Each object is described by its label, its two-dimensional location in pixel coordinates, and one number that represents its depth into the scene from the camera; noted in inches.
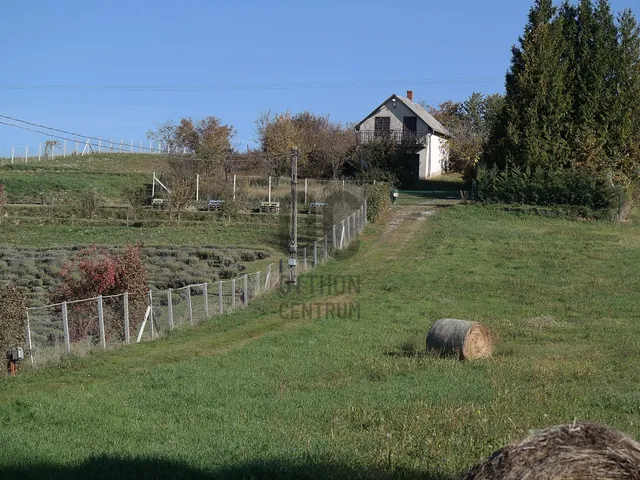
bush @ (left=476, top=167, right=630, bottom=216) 1977.1
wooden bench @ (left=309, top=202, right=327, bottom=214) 2110.2
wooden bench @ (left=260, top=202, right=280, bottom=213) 2474.7
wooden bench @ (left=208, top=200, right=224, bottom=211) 2536.9
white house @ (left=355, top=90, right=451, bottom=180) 2866.6
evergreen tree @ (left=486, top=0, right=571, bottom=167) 2078.0
